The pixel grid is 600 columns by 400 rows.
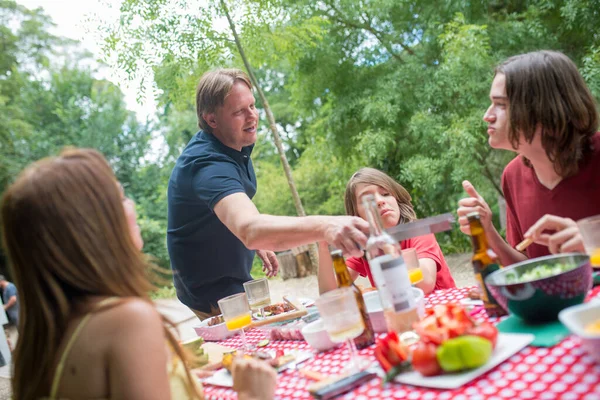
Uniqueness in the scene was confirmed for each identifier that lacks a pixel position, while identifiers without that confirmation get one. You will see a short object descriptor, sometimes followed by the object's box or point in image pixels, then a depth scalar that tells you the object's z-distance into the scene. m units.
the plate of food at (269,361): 1.51
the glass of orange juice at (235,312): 1.82
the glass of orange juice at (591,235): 1.36
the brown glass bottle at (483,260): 1.37
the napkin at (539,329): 1.12
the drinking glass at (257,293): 2.04
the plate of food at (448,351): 1.06
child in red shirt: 2.13
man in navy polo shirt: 2.27
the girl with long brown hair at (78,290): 1.04
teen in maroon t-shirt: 1.80
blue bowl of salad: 1.16
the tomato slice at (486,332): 1.11
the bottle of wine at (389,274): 1.28
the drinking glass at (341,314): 1.28
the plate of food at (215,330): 2.16
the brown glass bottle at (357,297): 1.46
